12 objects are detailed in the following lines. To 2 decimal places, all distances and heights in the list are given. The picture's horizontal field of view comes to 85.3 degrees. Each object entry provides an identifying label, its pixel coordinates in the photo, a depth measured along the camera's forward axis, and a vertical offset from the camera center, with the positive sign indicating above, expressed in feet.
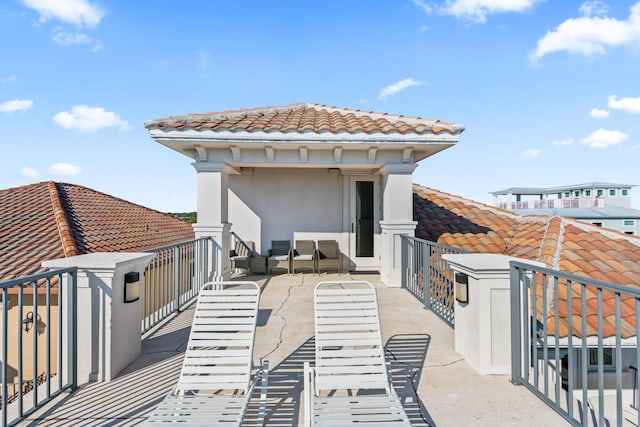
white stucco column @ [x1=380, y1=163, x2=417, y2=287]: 22.59 +0.33
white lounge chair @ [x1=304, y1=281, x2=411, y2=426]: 7.24 -3.96
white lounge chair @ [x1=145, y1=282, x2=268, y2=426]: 7.23 -4.04
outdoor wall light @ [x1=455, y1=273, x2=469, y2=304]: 11.34 -2.35
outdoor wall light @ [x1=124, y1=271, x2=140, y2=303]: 10.92 -2.16
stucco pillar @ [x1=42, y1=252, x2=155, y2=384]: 10.00 -2.88
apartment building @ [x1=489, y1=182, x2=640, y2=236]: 82.94 +3.84
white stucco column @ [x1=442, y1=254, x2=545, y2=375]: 10.40 -3.07
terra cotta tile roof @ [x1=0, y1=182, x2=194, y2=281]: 35.45 -1.12
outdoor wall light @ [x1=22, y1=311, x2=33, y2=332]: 27.61 -9.05
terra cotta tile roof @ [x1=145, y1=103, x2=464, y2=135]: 20.36 +5.98
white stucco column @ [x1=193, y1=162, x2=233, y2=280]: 22.13 +0.61
